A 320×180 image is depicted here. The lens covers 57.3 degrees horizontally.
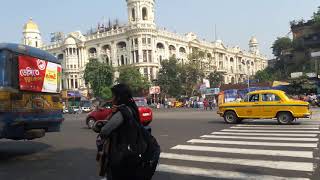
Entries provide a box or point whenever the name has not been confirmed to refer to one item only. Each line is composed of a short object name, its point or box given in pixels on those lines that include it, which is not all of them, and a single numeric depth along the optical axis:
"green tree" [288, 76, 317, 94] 35.76
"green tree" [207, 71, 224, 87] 62.01
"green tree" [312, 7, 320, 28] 52.46
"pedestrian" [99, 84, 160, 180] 3.09
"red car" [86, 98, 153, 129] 14.45
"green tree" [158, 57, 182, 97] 51.82
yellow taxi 13.07
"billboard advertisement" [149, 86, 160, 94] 51.13
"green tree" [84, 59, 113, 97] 51.42
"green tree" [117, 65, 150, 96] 50.70
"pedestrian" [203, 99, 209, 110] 33.68
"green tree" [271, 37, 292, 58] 64.41
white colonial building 58.24
